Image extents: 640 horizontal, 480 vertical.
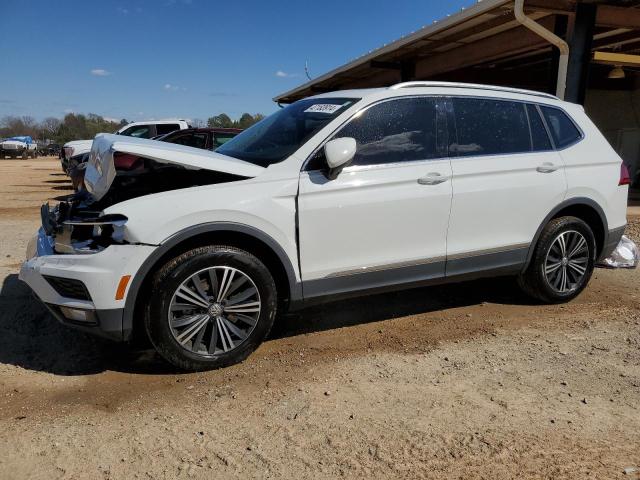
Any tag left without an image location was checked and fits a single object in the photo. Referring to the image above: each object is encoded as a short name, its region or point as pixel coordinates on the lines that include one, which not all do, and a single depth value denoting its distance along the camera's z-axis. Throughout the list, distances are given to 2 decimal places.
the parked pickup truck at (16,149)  42.62
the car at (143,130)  13.69
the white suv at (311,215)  3.10
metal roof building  7.86
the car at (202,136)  10.14
